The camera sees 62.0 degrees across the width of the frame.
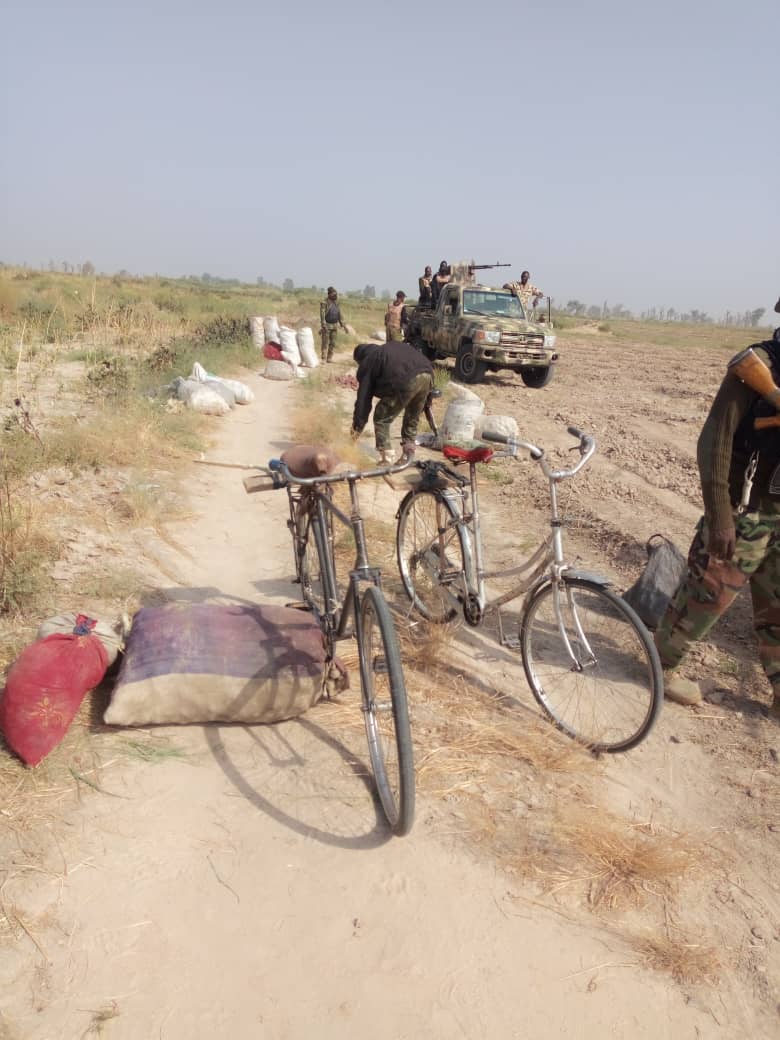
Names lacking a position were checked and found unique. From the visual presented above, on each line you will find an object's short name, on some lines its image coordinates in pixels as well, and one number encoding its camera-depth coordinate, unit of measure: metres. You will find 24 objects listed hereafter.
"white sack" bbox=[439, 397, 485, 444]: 7.83
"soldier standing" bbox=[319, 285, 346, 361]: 14.42
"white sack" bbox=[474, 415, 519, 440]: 7.43
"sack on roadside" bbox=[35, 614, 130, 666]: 2.72
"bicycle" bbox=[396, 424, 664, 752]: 2.72
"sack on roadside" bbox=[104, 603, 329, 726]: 2.55
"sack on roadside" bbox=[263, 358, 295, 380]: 12.55
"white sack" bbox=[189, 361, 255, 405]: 9.78
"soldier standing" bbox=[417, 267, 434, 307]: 15.36
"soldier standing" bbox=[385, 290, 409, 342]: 12.10
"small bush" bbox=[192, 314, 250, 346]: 14.44
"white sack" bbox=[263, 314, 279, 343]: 14.50
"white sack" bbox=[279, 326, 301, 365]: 13.42
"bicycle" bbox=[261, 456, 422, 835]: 2.07
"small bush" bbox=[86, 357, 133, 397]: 8.43
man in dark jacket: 6.29
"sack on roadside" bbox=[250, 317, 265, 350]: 15.08
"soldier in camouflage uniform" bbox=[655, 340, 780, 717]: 2.65
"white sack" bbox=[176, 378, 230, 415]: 8.87
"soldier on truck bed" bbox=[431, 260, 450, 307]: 15.23
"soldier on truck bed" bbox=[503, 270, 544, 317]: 13.73
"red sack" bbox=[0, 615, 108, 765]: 2.37
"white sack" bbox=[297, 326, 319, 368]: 13.99
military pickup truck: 12.02
